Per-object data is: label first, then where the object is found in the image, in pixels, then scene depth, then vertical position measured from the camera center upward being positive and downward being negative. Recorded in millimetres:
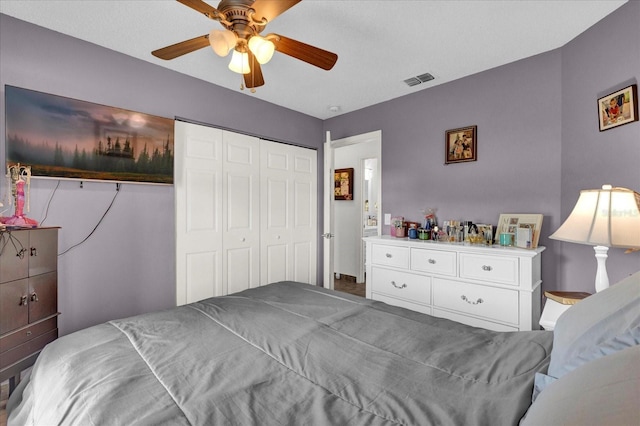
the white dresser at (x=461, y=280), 2244 -583
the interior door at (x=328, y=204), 3510 +91
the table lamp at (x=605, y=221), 1443 -48
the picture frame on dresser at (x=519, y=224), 2410 -106
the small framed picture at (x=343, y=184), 5324 +510
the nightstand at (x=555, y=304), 1741 -593
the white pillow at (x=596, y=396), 427 -296
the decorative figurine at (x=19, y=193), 1799 +134
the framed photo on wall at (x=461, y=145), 2883 +658
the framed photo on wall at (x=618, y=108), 1733 +631
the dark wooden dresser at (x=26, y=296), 1661 -493
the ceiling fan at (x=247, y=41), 1450 +933
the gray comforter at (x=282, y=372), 846 -553
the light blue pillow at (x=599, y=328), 718 -316
